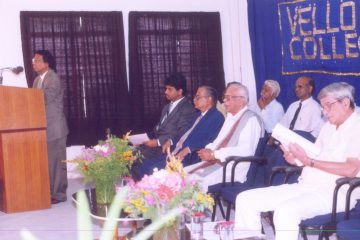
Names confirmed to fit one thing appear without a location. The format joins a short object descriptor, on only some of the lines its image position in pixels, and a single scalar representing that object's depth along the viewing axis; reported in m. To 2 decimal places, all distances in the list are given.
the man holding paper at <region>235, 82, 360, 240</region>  3.29
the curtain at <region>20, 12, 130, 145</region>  7.14
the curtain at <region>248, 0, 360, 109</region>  6.71
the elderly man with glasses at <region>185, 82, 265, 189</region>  4.44
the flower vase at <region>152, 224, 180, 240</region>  2.56
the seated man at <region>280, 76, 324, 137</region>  5.77
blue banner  5.63
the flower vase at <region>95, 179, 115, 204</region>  3.81
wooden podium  5.34
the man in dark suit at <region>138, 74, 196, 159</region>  5.58
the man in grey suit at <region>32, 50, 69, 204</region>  5.73
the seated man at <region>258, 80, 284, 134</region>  6.45
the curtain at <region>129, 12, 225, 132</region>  7.40
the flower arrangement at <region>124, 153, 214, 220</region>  2.50
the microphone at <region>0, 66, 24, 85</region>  6.02
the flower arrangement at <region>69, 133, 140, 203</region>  3.78
